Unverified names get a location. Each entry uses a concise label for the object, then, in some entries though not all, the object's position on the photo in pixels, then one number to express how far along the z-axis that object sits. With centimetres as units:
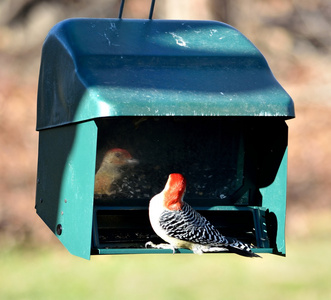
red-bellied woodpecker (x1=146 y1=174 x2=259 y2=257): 755
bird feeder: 717
